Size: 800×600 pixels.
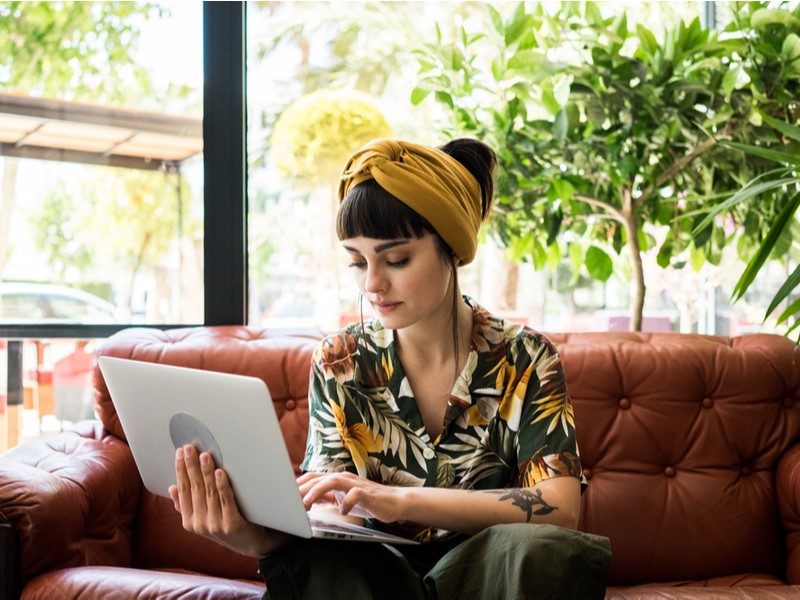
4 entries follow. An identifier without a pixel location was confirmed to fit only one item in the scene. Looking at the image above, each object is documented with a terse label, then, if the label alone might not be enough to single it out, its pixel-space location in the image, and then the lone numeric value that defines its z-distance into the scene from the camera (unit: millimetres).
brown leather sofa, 1926
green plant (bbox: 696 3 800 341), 1747
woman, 1149
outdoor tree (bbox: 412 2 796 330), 2086
